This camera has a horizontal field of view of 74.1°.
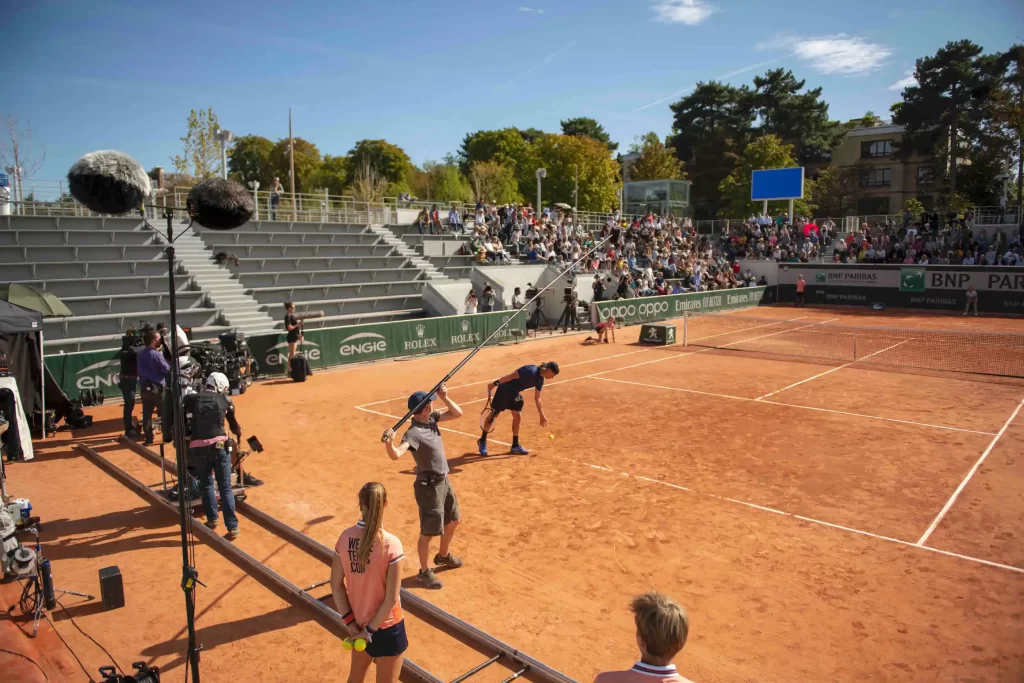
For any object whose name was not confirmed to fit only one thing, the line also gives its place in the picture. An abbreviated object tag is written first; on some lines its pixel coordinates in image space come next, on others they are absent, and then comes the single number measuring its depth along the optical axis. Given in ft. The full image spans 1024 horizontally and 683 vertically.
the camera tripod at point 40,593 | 23.16
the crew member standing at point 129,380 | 47.19
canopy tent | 44.88
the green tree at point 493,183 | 223.10
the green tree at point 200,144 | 156.87
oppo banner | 110.89
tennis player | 41.52
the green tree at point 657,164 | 253.24
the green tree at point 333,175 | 269.23
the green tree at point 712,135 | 261.24
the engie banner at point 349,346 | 58.29
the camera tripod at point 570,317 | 106.01
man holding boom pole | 24.93
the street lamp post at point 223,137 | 96.96
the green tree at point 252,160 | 280.31
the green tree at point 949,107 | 181.06
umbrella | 54.54
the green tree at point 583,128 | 333.83
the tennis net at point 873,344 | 76.60
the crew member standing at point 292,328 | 69.10
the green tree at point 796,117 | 255.09
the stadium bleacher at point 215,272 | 75.20
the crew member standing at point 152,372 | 42.52
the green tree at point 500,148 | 276.21
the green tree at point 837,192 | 221.05
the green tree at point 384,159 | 274.36
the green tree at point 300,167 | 274.98
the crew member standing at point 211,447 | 29.01
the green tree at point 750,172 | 221.46
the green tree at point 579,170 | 242.37
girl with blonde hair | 15.43
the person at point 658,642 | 11.12
